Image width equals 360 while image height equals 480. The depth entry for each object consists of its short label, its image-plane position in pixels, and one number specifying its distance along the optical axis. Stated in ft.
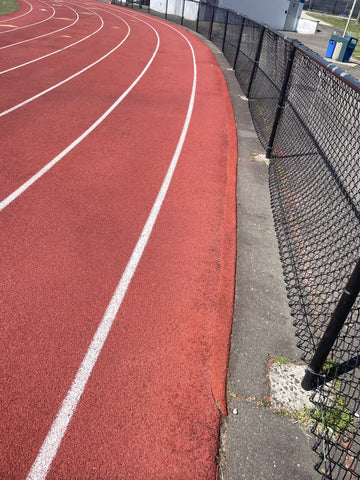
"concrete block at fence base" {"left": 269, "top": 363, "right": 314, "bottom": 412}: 10.25
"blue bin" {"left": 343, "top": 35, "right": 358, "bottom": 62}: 73.56
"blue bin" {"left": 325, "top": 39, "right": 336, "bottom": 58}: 76.35
